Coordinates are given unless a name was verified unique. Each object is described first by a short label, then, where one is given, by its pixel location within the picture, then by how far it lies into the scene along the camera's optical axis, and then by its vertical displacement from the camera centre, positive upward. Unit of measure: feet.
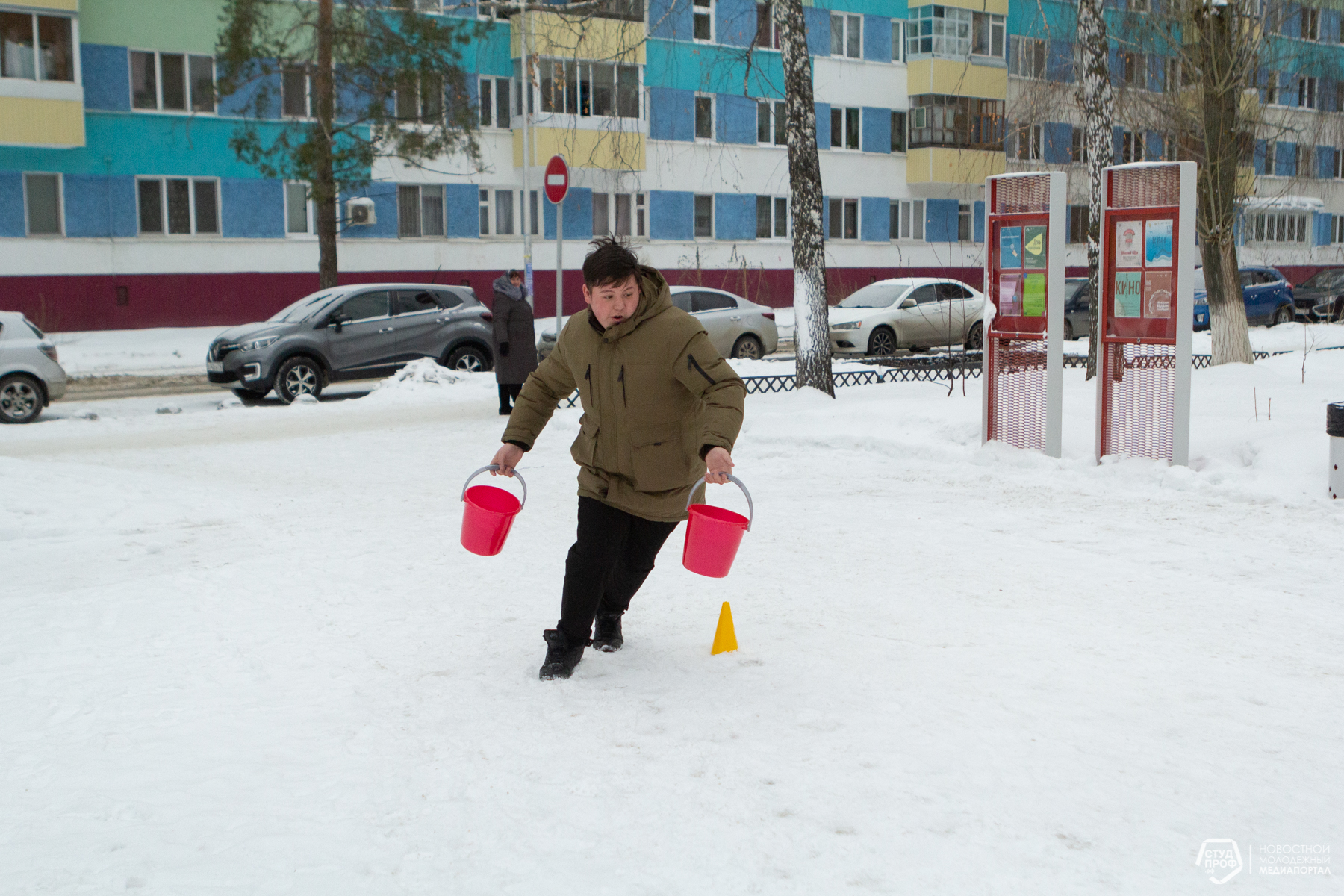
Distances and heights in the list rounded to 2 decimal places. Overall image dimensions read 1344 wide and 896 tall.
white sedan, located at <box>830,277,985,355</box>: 80.28 -2.21
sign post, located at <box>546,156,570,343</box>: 50.47 +3.77
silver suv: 55.62 -2.26
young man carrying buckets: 15.60 -1.58
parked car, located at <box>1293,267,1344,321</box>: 111.14 -1.61
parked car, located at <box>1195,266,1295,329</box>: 106.22 -1.49
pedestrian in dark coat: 48.26 -1.86
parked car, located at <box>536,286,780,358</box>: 72.90 -2.03
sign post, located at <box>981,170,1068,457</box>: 34.22 -0.79
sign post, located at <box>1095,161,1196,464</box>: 31.14 -0.72
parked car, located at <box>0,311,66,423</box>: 49.03 -3.02
